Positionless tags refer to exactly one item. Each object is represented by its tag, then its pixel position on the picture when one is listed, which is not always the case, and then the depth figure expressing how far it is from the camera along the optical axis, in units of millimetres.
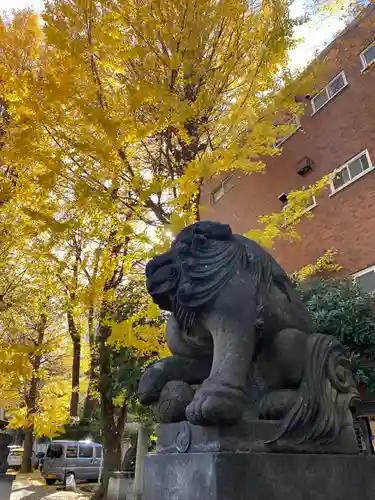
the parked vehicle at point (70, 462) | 16328
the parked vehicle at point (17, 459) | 22708
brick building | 10195
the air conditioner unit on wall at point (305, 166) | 11922
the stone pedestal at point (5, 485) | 7836
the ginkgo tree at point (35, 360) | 8298
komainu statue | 1925
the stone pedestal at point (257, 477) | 1632
